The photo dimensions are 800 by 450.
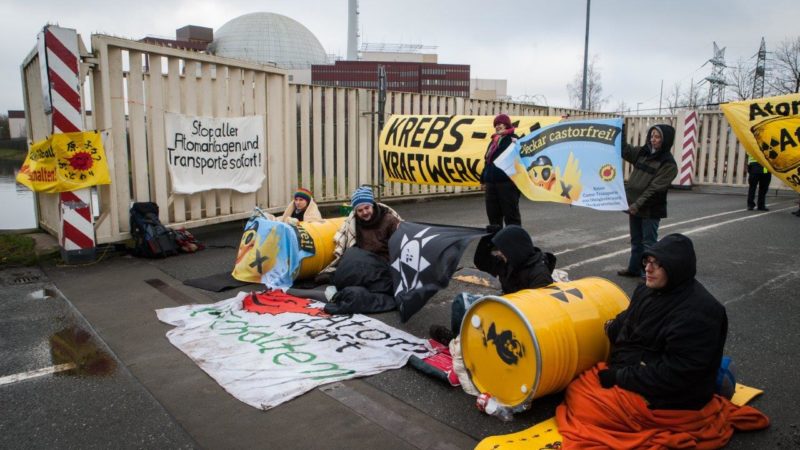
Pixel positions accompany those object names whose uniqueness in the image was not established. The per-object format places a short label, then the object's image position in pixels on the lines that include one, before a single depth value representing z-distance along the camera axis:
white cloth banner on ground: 4.14
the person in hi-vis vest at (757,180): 12.90
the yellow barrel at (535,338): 3.40
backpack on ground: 8.22
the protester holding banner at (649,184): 6.55
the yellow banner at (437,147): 9.73
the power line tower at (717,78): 43.41
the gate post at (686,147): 18.34
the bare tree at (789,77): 30.52
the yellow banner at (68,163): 7.70
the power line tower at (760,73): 32.99
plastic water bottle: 3.59
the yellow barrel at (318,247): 6.93
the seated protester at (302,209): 7.77
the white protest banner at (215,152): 9.15
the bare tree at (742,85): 37.22
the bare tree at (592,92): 43.16
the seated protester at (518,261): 4.15
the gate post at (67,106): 7.59
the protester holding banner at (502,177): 7.41
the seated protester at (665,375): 3.08
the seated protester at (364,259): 5.76
